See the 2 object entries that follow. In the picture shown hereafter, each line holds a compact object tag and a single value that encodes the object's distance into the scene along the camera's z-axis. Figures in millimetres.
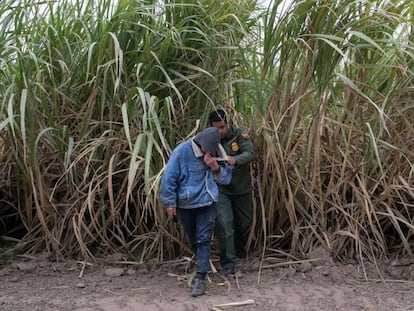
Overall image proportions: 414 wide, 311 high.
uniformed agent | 4738
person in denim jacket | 4324
